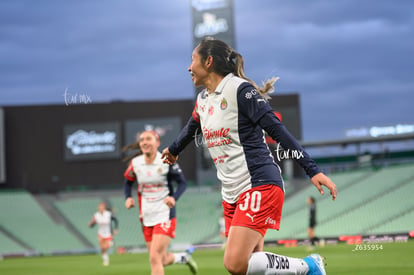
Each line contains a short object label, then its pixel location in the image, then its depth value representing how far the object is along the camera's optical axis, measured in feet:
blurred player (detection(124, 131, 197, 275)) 34.58
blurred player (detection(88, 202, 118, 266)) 84.48
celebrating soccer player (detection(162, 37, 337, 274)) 19.38
